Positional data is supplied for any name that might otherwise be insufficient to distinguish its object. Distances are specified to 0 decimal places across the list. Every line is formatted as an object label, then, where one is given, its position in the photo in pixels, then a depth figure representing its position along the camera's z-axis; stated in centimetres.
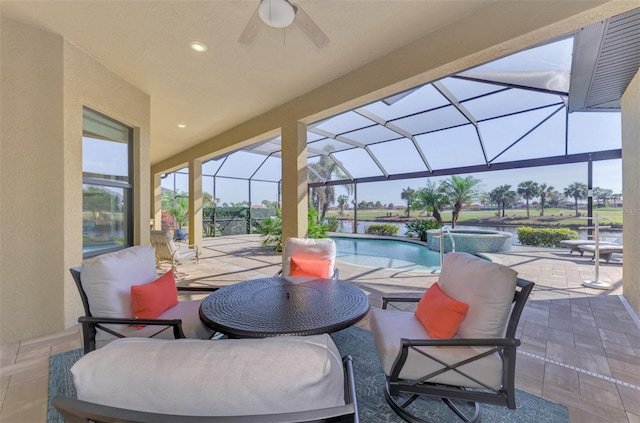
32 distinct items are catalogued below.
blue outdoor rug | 167
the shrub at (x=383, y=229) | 1185
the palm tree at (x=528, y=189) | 875
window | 339
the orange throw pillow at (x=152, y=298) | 200
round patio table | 159
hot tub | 794
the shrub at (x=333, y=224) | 1109
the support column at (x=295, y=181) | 455
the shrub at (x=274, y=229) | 689
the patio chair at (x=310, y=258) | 291
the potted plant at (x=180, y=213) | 1214
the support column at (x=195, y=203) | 763
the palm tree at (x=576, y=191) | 732
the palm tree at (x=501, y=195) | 952
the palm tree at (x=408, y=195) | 1142
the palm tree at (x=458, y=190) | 988
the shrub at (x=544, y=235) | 799
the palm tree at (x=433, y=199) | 1038
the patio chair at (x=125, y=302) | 179
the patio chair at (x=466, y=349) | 146
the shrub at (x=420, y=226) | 1022
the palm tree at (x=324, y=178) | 1218
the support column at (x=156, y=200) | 996
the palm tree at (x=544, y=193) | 834
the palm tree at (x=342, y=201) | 1315
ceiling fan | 197
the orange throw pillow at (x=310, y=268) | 290
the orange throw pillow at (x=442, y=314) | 165
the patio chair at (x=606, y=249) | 508
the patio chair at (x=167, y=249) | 504
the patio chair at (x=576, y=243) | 605
